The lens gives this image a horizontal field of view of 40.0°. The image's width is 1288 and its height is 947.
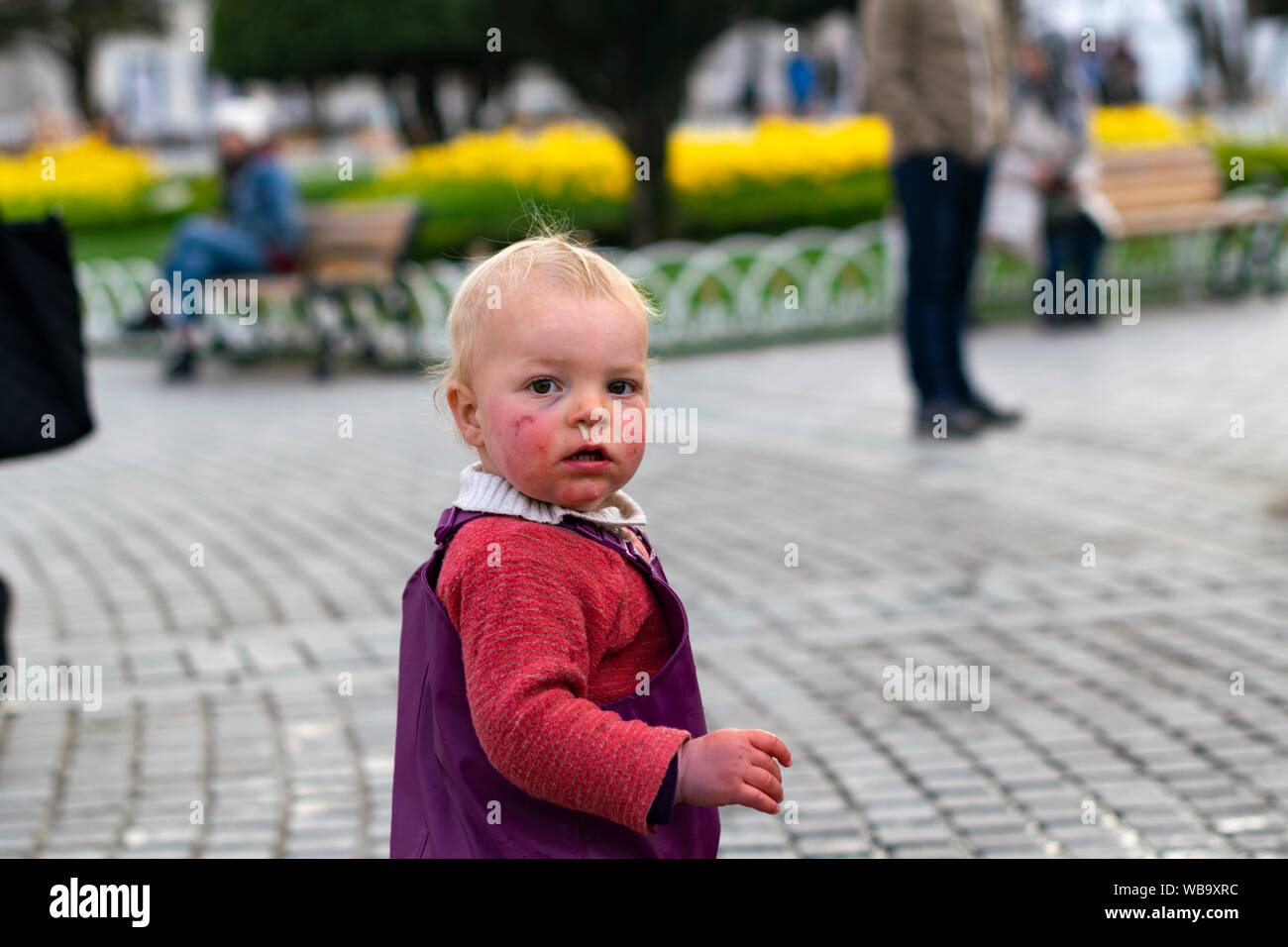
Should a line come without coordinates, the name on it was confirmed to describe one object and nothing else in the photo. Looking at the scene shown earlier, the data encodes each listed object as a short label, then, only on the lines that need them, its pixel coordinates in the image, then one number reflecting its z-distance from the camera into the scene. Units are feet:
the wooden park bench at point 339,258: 40.57
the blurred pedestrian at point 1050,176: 40.78
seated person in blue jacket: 41.45
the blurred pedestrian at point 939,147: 27.43
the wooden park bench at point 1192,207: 47.09
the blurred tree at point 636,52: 47.39
